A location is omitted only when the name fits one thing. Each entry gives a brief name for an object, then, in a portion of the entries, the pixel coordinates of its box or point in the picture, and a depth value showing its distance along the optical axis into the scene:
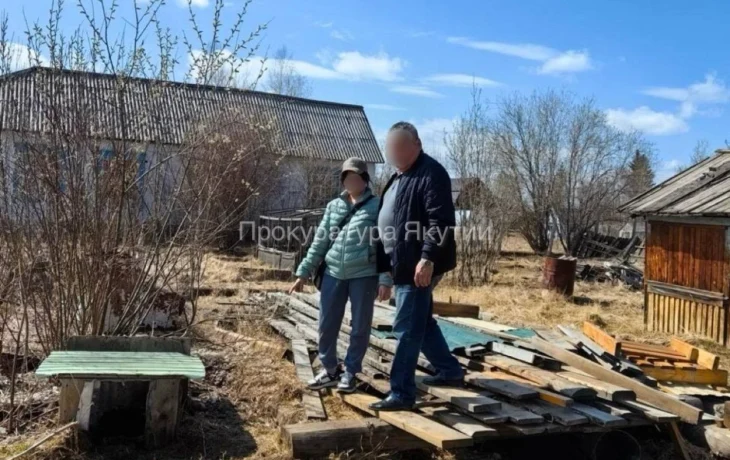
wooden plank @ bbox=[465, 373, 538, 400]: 4.11
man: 3.86
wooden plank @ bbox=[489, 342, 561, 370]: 4.84
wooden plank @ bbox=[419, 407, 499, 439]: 3.67
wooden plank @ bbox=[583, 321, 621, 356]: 5.30
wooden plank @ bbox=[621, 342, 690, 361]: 5.80
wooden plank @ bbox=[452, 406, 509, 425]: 3.76
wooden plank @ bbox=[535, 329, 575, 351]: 5.30
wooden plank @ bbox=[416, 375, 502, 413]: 3.85
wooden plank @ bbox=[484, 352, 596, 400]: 4.17
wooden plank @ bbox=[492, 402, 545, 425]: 3.78
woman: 4.49
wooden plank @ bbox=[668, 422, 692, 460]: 4.31
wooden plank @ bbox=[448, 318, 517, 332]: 6.18
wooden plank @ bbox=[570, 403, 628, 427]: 3.92
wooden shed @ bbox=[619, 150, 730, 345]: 8.68
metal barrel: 13.02
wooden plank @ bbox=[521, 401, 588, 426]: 3.86
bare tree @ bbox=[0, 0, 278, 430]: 4.42
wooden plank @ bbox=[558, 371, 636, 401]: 4.26
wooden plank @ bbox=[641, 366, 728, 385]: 5.39
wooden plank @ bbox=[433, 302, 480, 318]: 7.41
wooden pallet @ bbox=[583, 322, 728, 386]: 5.39
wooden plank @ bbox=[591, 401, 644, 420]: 4.10
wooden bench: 3.69
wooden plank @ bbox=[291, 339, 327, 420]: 4.25
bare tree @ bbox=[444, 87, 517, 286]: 14.62
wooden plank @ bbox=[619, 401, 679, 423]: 4.16
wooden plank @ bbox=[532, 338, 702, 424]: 4.33
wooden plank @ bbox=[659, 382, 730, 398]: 5.07
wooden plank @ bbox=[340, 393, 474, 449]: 3.55
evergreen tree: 24.20
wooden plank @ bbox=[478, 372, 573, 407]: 4.04
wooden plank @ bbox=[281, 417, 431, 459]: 3.84
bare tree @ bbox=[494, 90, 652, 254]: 22.58
